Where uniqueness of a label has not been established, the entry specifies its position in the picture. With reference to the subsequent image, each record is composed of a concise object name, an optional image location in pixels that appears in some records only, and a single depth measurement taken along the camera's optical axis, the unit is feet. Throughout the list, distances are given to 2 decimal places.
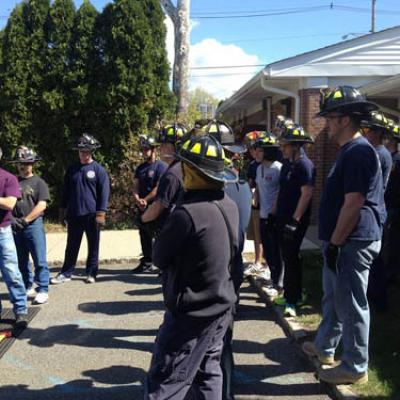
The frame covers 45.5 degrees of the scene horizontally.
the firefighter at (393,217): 19.01
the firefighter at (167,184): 14.03
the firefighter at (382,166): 15.79
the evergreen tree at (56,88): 37.68
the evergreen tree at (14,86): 37.40
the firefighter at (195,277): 8.46
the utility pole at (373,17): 131.85
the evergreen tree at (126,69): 37.73
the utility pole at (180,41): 43.21
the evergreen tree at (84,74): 37.78
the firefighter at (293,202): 16.20
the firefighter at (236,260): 10.00
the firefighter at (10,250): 15.76
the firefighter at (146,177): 23.41
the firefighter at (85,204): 22.44
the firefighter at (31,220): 18.84
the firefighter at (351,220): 10.75
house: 34.47
